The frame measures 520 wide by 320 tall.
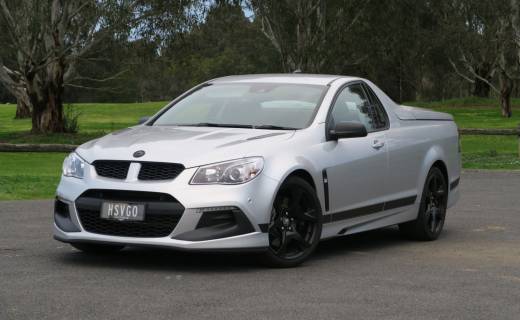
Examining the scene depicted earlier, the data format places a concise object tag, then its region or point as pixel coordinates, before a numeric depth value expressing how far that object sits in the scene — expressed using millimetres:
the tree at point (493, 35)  50094
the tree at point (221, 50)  37688
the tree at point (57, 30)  33688
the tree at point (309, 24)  41156
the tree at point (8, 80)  37212
